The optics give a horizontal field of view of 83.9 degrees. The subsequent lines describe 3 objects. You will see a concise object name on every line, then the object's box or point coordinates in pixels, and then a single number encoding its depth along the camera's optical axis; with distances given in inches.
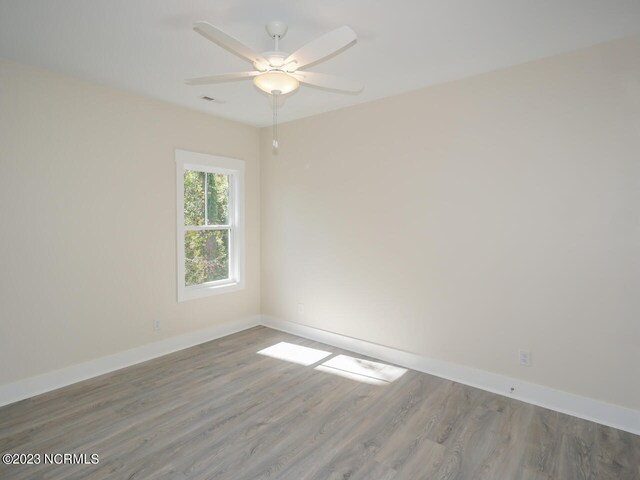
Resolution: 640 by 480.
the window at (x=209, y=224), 154.3
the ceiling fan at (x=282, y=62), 65.7
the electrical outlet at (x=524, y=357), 110.9
